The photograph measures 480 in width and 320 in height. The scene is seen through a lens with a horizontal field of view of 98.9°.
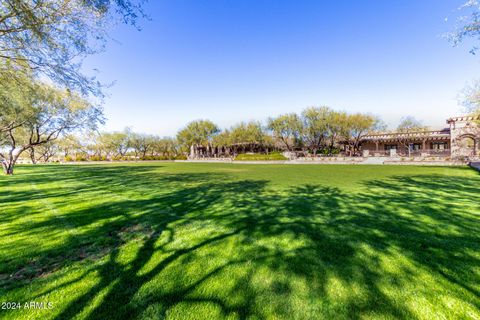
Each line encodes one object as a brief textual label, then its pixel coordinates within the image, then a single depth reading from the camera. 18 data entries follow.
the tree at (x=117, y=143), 57.96
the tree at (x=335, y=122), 34.31
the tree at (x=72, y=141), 19.85
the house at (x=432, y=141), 26.34
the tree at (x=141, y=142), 61.95
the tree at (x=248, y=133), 45.19
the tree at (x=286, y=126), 37.56
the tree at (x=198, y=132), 51.12
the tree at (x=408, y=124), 49.88
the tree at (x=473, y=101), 16.27
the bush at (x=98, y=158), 62.47
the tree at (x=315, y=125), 35.28
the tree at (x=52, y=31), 5.09
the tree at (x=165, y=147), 64.56
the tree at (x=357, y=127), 33.84
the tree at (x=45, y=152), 51.91
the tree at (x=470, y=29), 7.60
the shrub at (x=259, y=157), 36.45
